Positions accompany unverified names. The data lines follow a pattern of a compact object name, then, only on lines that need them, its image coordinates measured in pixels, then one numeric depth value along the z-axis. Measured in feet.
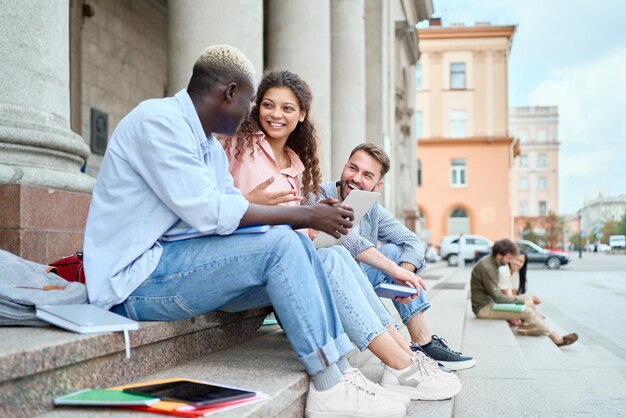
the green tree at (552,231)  231.30
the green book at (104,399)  7.30
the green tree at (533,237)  248.69
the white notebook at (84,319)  8.27
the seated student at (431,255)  108.06
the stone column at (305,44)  33.96
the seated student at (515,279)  28.91
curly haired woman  10.62
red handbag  10.77
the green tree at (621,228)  416.46
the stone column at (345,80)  43.27
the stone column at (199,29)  24.02
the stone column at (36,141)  12.91
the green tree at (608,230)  421.18
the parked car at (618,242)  310.65
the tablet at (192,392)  7.56
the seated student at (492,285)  27.76
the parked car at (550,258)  106.73
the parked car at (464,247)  112.47
